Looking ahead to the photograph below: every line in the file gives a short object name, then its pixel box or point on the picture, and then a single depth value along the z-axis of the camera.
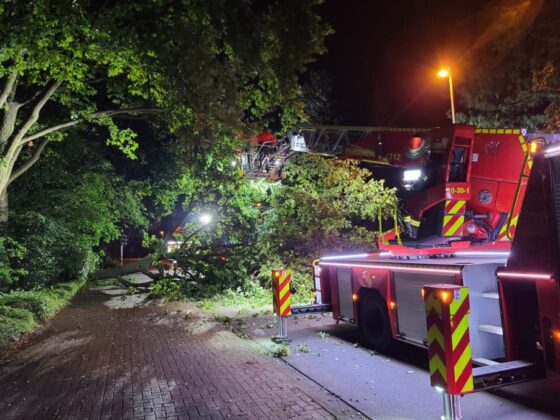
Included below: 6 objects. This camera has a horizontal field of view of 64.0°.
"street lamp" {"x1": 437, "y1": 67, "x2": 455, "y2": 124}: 15.09
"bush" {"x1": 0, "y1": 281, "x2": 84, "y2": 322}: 10.53
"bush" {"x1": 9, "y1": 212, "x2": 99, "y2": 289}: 12.82
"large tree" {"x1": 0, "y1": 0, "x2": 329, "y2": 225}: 8.08
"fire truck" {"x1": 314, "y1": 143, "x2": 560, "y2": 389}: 4.18
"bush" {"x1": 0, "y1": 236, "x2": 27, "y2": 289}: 10.79
